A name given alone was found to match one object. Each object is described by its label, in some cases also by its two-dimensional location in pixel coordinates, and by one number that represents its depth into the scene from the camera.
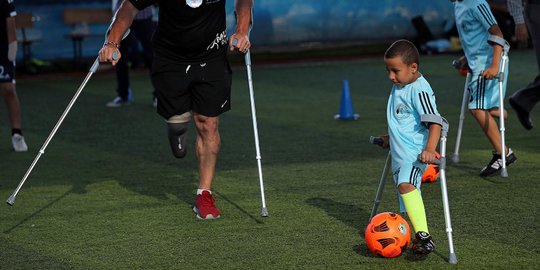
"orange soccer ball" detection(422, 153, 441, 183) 12.49
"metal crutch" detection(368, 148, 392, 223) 9.78
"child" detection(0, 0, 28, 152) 16.01
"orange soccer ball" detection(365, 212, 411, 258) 8.92
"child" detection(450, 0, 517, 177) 12.88
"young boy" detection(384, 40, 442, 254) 9.16
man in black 10.64
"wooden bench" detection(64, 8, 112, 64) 30.95
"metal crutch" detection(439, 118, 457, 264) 8.73
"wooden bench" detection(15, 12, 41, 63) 29.87
